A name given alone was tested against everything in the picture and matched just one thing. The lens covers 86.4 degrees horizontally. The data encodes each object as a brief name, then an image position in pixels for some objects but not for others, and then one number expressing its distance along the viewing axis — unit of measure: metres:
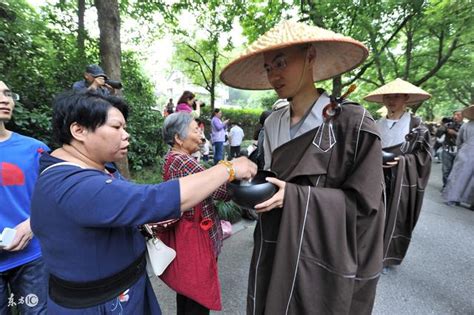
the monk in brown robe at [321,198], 1.25
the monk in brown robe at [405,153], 2.96
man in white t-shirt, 10.04
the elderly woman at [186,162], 1.87
